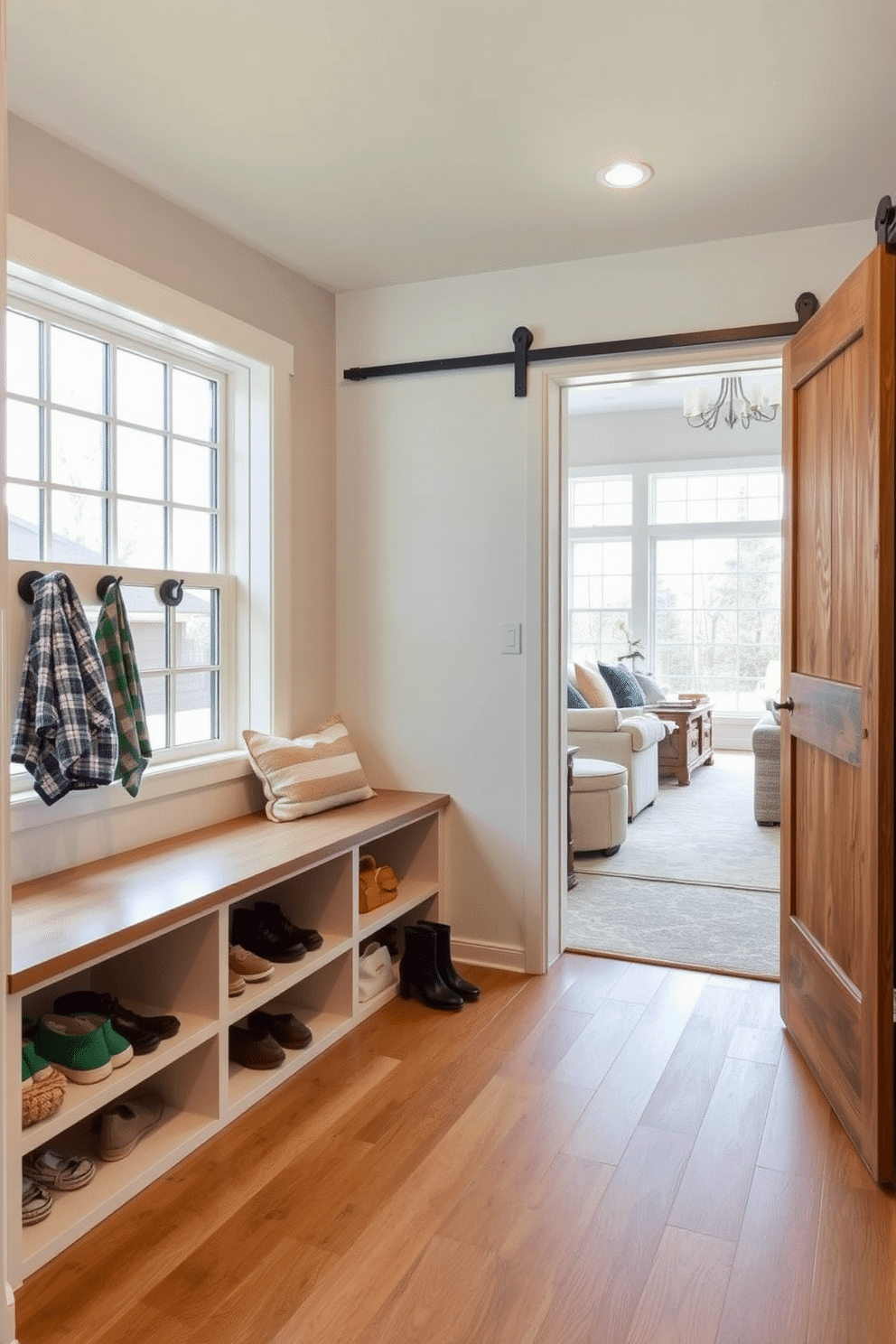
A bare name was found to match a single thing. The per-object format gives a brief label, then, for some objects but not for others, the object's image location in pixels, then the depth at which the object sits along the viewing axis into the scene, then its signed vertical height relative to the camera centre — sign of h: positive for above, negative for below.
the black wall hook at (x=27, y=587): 2.42 +0.20
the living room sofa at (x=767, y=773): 5.61 -0.56
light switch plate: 3.44 +0.12
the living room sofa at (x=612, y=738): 5.71 -0.38
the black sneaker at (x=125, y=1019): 2.22 -0.79
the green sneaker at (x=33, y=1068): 1.93 -0.78
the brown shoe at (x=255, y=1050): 2.58 -0.99
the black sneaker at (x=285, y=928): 2.80 -0.73
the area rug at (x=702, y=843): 4.74 -0.91
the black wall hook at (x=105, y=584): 2.66 +0.23
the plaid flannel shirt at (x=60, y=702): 2.35 -0.07
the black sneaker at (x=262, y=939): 2.74 -0.75
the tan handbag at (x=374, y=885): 3.18 -0.69
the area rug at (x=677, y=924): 3.57 -0.99
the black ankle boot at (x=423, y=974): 3.12 -0.97
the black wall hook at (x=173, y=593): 2.96 +0.24
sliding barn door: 2.13 -0.07
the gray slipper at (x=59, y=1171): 2.03 -1.03
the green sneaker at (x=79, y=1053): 2.05 -0.79
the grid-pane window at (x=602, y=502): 8.73 +1.51
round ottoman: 4.96 -0.67
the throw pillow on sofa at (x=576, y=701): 5.95 -0.17
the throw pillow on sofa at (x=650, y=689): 7.40 -0.12
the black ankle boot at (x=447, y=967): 3.19 -0.95
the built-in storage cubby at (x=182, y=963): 1.96 -0.73
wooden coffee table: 7.05 -0.50
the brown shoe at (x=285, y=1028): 2.73 -0.98
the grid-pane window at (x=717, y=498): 8.34 +1.51
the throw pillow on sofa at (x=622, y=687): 6.80 -0.10
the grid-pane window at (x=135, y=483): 2.54 +0.53
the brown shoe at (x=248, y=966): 2.58 -0.76
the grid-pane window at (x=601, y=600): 8.70 +0.65
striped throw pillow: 3.13 -0.33
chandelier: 6.37 +1.85
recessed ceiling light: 2.61 +1.33
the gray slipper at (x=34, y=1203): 1.90 -1.03
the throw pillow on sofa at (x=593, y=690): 6.24 -0.11
